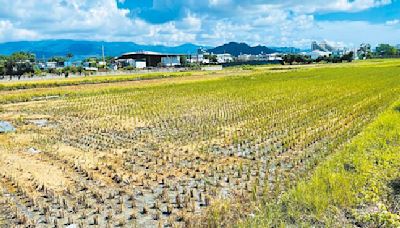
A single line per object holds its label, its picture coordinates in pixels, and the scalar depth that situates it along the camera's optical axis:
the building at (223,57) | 144.26
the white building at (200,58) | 109.22
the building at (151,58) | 76.56
